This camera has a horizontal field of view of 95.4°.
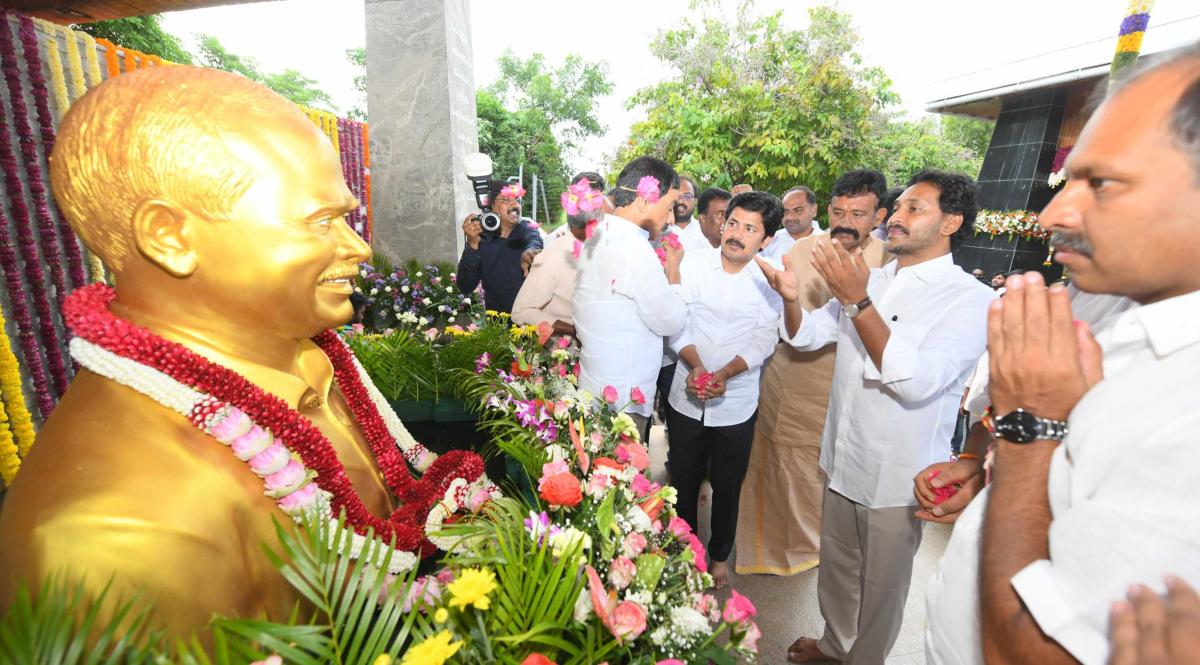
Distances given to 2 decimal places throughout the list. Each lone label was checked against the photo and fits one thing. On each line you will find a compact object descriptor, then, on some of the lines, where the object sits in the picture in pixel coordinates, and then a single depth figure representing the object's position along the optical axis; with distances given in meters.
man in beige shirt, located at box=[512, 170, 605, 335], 3.87
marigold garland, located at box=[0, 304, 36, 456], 3.05
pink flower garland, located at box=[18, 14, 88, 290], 3.19
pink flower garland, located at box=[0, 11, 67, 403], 3.08
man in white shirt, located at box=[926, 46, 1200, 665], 0.72
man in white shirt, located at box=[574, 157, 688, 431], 2.84
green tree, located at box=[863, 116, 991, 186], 16.06
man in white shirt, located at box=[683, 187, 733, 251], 5.24
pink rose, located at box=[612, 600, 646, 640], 1.12
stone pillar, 5.25
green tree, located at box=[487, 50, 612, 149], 30.56
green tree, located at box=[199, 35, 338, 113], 20.70
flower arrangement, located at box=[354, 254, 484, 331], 5.37
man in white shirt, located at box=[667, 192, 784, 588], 3.19
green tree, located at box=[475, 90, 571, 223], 24.06
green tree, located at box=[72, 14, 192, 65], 11.21
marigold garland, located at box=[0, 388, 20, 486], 3.03
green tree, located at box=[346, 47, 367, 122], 30.58
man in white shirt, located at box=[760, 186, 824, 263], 4.29
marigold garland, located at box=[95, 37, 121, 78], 3.79
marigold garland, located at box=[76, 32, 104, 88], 3.62
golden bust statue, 0.86
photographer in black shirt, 4.98
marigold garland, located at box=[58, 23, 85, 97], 3.47
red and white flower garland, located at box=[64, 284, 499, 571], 0.99
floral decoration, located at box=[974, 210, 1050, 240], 8.85
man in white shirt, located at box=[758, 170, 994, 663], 2.12
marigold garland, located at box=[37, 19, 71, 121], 3.37
